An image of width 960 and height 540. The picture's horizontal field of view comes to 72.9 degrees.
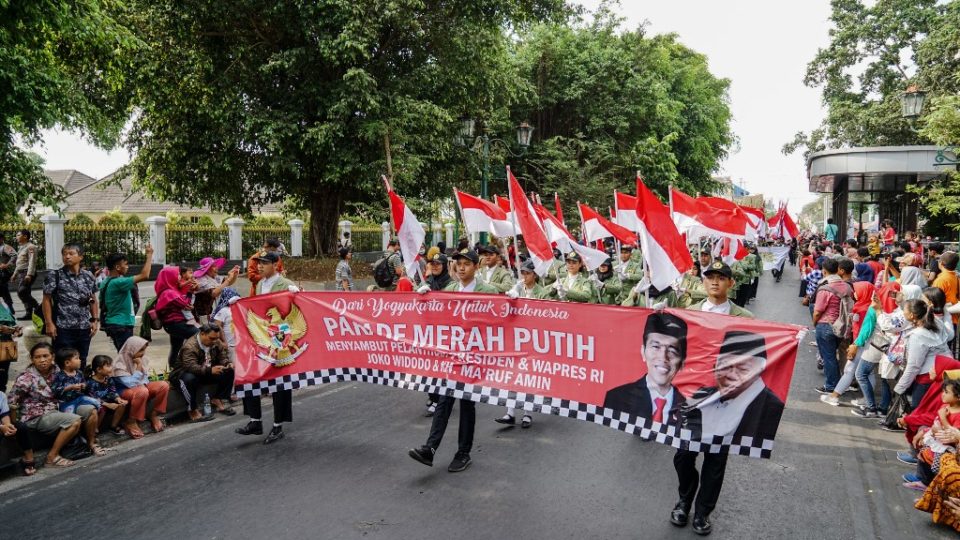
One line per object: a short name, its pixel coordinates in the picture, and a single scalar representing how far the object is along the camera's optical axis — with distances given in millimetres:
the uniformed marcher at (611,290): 9617
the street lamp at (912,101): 13258
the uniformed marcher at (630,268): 10039
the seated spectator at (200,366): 7227
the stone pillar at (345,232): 27594
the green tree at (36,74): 7016
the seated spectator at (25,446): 5539
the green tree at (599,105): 29828
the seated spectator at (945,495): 4609
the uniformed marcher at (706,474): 4449
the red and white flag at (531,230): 7328
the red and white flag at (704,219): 8008
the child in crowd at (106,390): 6297
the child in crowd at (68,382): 5914
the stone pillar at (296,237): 26281
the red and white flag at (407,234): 6805
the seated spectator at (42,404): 5672
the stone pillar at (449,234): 39531
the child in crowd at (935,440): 5000
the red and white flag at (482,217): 8320
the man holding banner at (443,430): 5379
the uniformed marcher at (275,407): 6414
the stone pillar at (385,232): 30909
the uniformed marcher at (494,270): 8656
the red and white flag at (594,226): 10375
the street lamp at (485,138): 18688
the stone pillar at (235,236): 24422
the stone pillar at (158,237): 21078
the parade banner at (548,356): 4410
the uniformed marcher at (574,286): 8305
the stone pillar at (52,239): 17734
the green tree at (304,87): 17156
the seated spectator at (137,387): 6602
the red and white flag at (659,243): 5551
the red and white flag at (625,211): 9703
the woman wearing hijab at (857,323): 7832
